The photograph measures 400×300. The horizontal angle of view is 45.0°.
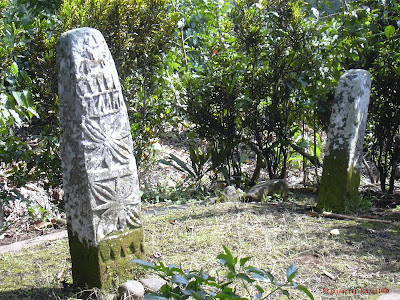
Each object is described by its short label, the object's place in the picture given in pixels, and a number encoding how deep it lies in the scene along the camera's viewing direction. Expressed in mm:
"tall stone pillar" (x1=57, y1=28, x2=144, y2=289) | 3084
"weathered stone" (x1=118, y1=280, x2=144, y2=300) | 2971
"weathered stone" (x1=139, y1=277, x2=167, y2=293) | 3135
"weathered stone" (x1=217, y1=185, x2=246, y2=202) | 5844
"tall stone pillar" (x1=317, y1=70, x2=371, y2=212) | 5070
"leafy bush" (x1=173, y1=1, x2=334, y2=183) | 6344
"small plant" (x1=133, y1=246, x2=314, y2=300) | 1823
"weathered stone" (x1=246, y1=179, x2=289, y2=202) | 5961
